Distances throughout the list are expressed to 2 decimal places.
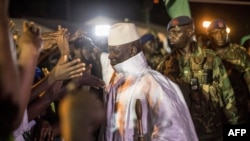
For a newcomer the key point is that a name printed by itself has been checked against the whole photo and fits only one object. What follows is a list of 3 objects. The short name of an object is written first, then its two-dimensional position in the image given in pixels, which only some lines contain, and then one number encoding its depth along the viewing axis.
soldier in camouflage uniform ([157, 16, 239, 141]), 6.23
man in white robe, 3.70
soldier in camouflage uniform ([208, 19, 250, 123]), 7.64
